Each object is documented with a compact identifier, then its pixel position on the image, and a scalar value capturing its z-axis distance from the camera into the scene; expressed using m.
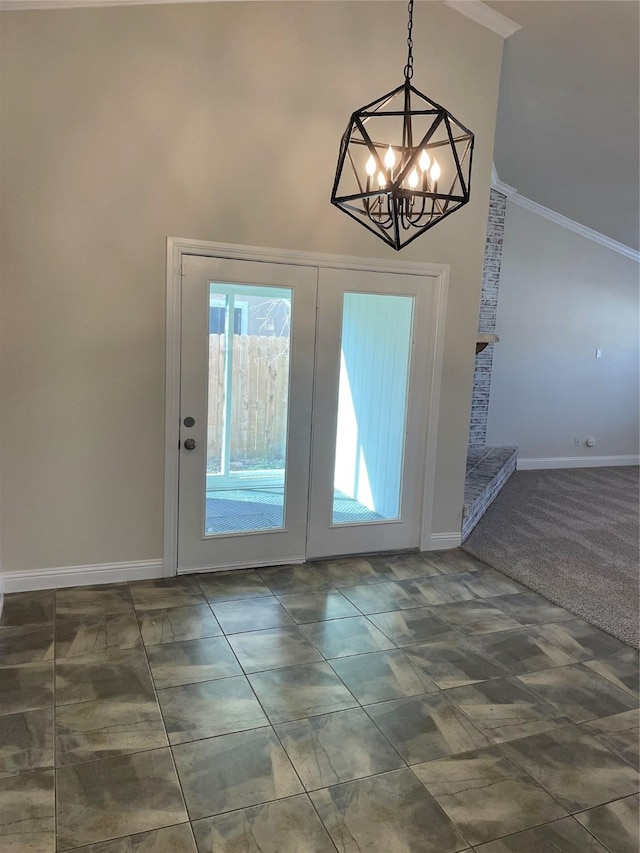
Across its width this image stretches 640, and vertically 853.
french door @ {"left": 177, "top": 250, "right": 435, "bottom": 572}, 3.60
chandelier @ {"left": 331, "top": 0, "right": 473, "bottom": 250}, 1.69
